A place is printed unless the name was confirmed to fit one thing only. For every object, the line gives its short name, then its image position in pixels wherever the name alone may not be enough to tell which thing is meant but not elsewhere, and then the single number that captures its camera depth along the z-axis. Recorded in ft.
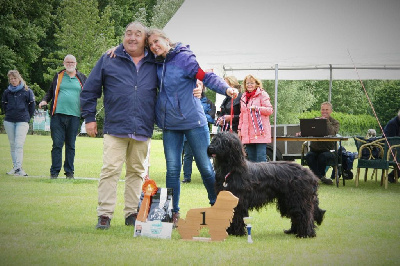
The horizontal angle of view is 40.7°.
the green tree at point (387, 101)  151.94
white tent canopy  31.83
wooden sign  15.67
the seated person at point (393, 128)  36.19
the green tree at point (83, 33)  130.52
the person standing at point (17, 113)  32.81
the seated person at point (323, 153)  34.81
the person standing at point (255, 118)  27.81
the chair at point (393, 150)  31.53
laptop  32.99
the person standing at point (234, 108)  29.77
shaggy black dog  16.38
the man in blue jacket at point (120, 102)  16.93
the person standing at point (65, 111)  29.78
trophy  15.54
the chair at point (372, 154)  32.09
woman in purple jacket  16.74
